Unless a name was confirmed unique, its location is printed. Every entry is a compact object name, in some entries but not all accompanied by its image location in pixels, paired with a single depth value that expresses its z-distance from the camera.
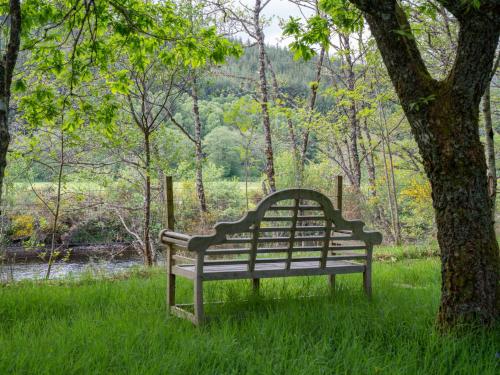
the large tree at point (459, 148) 3.39
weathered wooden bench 3.93
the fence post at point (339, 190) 7.34
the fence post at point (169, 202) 5.62
